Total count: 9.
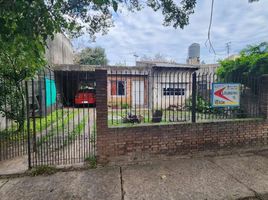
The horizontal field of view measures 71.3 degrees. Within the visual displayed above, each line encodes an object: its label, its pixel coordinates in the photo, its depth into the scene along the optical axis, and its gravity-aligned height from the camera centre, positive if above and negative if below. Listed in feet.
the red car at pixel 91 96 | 41.42 +0.08
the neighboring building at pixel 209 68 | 55.88 +8.68
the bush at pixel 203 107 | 16.97 -0.99
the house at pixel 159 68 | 45.60 +7.07
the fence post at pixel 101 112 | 13.71 -1.18
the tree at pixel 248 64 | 20.62 +4.06
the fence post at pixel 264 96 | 17.13 +0.02
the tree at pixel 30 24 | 7.32 +3.11
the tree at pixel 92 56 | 102.92 +22.63
